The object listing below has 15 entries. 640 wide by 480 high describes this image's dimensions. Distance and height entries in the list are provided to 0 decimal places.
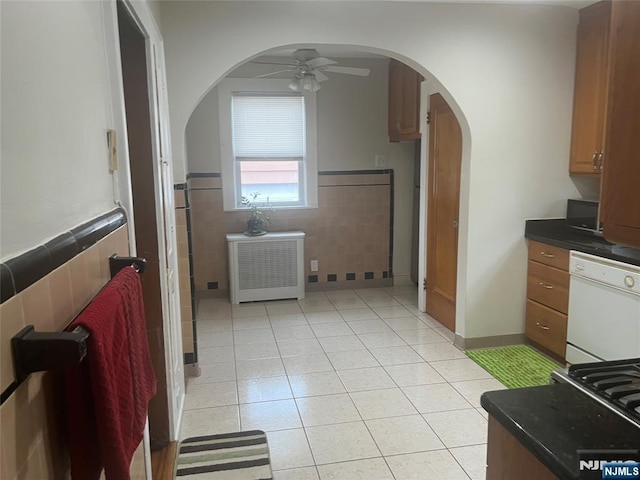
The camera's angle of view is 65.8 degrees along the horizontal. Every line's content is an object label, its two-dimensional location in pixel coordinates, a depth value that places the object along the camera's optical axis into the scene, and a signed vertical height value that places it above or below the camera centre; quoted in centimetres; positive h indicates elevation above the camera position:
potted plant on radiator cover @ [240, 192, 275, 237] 496 -45
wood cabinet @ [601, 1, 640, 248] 89 +7
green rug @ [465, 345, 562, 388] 314 -133
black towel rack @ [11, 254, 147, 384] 71 -26
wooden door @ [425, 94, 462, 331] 381 -32
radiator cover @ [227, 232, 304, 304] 488 -95
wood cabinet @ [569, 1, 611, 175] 321 +51
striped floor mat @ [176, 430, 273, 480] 228 -138
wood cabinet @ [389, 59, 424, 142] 445 +63
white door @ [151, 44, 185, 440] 244 -49
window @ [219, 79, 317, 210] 492 +28
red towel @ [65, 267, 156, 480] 84 -40
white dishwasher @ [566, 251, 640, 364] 272 -83
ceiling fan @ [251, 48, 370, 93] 392 +83
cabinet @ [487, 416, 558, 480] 107 -67
